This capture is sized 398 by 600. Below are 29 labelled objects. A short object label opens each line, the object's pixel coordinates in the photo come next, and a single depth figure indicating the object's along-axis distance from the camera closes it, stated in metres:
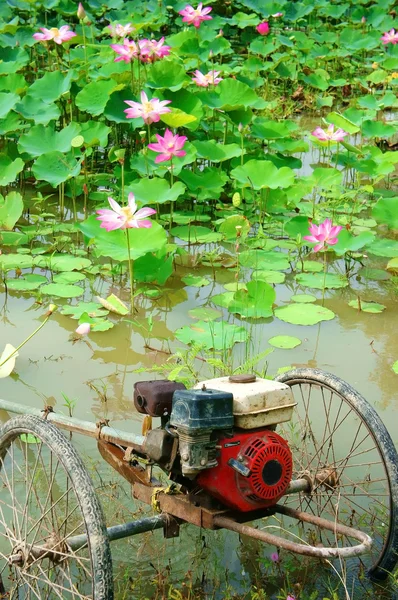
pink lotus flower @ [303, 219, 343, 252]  4.07
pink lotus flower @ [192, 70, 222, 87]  5.61
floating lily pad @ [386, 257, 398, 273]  4.49
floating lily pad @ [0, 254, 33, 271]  4.49
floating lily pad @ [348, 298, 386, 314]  4.17
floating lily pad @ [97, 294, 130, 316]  4.04
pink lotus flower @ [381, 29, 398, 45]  7.57
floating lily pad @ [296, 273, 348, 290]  4.36
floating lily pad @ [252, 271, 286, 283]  4.41
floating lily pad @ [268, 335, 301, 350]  3.76
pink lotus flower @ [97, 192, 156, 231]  3.72
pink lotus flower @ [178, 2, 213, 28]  6.31
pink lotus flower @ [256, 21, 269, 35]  7.31
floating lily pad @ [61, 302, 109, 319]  4.05
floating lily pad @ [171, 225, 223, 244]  4.90
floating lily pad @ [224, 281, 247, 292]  4.35
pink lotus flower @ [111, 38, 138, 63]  5.46
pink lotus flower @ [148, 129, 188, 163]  4.54
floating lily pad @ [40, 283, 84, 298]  4.21
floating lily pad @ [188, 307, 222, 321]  4.04
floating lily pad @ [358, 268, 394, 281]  4.57
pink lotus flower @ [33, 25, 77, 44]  5.70
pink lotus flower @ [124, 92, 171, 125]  4.68
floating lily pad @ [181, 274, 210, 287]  4.39
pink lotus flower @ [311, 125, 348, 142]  5.11
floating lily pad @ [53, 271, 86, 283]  4.39
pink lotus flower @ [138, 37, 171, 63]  5.57
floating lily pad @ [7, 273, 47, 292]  4.29
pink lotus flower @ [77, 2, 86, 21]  5.69
